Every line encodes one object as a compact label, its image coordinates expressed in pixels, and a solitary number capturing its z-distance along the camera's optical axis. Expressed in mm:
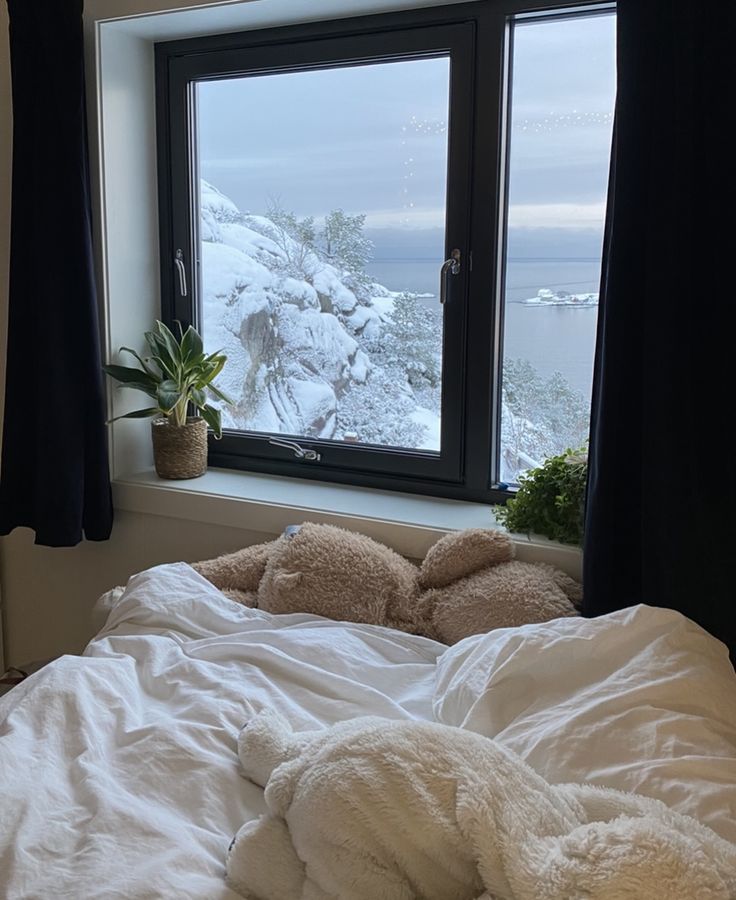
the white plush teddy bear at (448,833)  980
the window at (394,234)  2076
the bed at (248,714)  1220
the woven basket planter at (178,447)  2430
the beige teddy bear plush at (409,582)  1846
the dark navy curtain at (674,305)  1604
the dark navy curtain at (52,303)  2250
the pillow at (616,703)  1261
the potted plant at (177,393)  2369
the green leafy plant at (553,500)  1941
